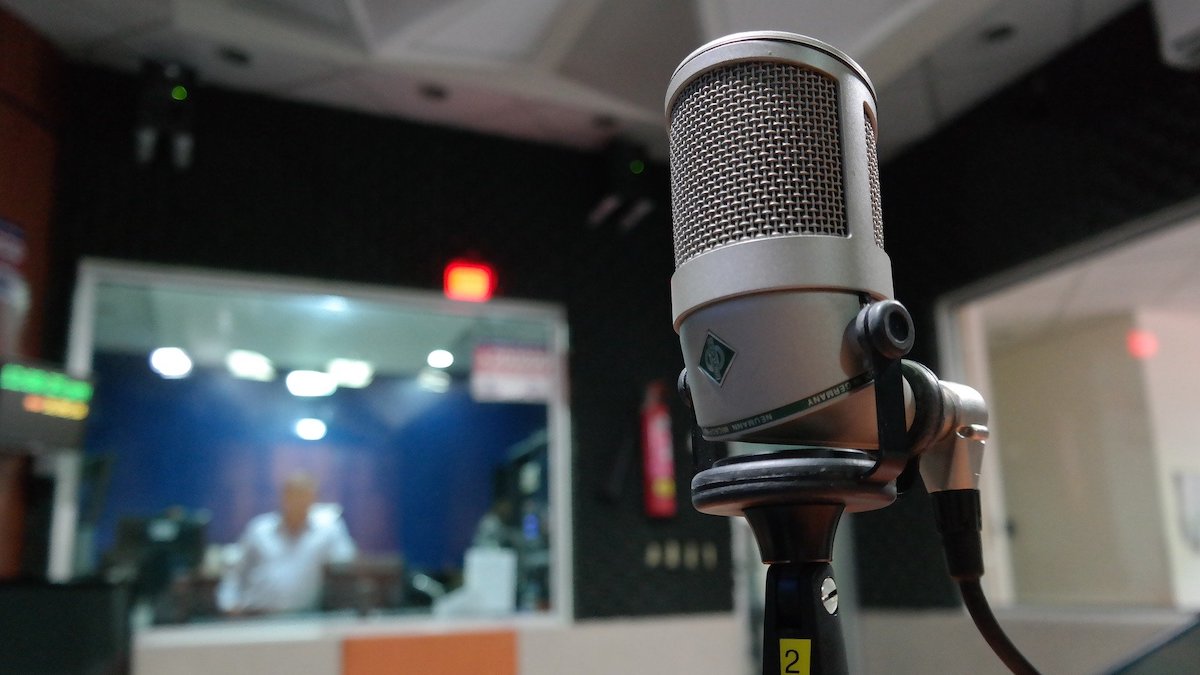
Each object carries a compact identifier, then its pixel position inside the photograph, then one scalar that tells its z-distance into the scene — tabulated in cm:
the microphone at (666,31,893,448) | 51
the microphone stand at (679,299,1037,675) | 50
